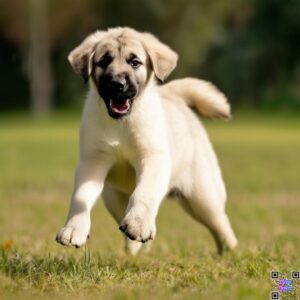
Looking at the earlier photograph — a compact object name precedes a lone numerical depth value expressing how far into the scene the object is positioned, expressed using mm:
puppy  9773
